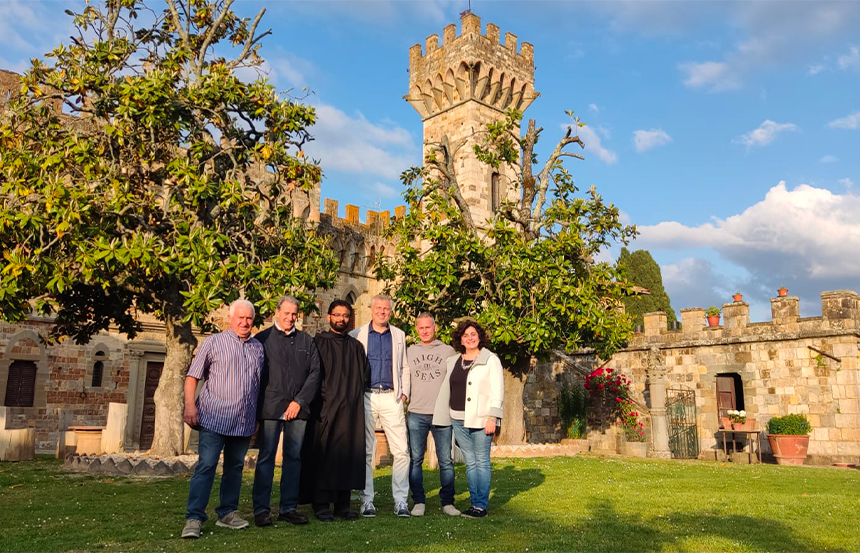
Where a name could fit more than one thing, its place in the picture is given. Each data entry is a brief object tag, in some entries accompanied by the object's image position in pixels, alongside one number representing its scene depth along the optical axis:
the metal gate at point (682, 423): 20.61
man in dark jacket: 6.50
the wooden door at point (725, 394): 21.03
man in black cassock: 6.75
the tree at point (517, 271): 15.84
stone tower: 24.92
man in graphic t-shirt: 7.29
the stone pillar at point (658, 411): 18.06
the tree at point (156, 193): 10.98
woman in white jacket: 7.06
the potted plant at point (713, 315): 21.58
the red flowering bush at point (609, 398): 21.16
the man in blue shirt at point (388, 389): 7.16
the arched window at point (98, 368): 20.48
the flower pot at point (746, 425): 18.69
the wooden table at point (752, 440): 19.48
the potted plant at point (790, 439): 18.20
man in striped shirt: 6.03
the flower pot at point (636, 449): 18.59
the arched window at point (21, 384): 18.84
